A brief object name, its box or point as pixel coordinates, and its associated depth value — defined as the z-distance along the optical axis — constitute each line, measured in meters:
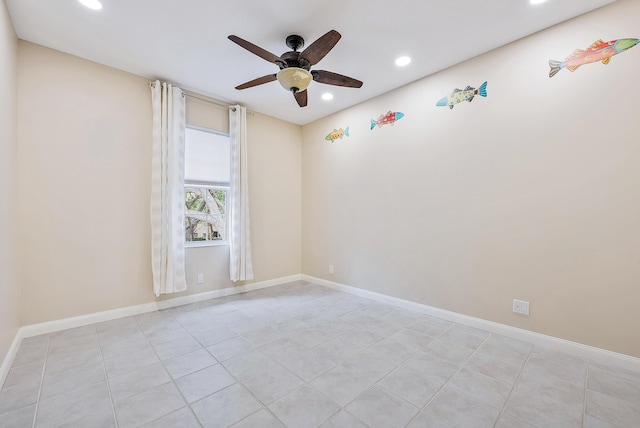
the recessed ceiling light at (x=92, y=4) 2.18
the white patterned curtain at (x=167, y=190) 3.32
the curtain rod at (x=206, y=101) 3.37
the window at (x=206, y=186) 3.85
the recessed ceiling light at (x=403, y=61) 2.92
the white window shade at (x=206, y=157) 3.82
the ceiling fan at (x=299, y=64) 2.20
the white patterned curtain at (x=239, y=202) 4.04
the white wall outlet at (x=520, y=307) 2.57
